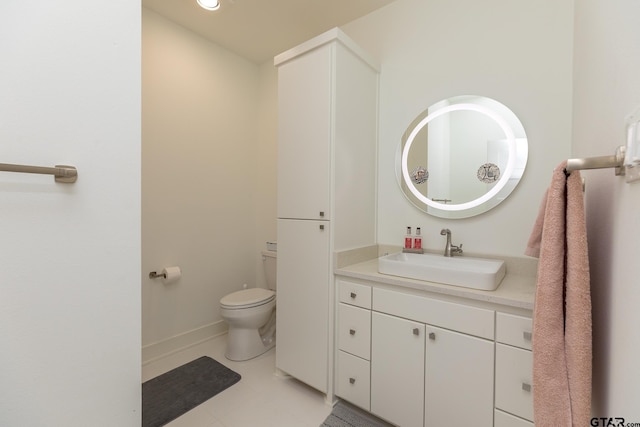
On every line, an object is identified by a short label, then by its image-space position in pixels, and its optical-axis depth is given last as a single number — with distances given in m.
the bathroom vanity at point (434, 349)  1.14
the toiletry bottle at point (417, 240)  1.84
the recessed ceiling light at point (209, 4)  1.94
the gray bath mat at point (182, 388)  1.62
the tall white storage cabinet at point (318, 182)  1.70
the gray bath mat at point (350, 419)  1.54
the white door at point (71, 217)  0.72
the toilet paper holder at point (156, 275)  2.15
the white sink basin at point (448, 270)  1.25
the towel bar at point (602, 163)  0.48
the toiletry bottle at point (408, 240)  1.88
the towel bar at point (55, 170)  0.68
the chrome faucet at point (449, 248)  1.70
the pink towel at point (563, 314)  0.57
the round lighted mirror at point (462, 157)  1.59
